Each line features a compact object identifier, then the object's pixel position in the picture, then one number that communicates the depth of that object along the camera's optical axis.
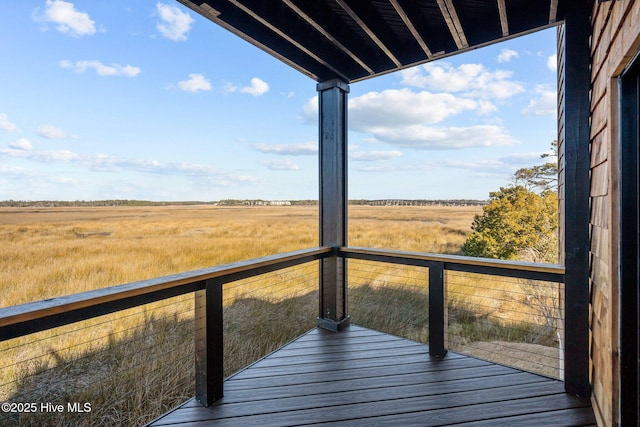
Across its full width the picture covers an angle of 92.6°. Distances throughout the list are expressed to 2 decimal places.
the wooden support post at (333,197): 3.00
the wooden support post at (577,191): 1.88
